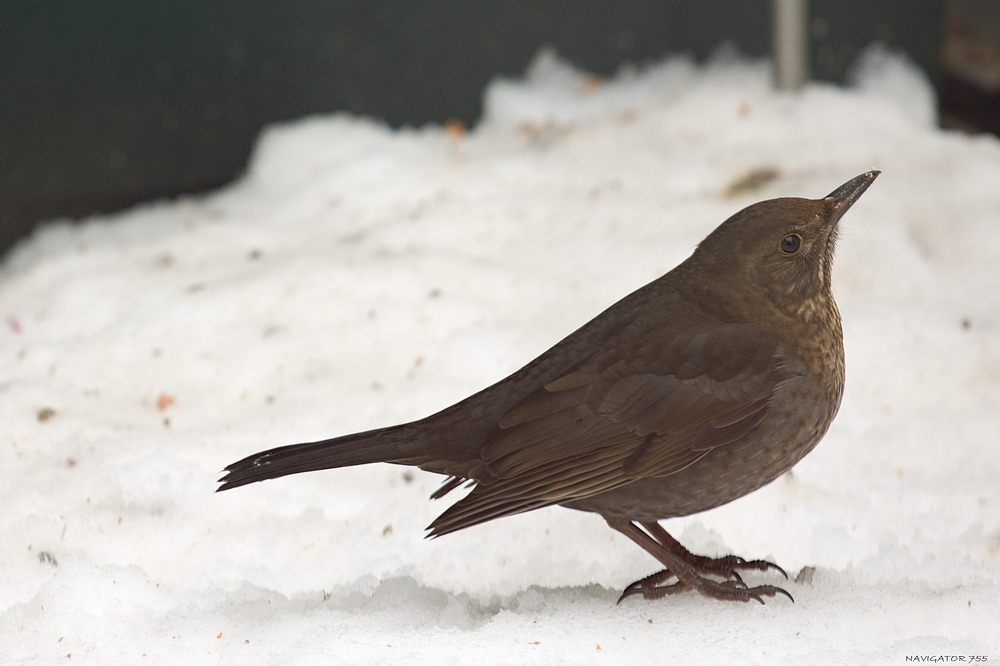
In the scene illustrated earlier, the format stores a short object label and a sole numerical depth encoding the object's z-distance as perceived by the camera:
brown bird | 3.76
